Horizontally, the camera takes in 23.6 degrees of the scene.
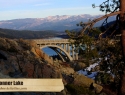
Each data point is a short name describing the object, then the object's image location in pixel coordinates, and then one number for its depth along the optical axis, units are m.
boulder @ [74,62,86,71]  55.59
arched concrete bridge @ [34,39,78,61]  62.16
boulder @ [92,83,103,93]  17.33
